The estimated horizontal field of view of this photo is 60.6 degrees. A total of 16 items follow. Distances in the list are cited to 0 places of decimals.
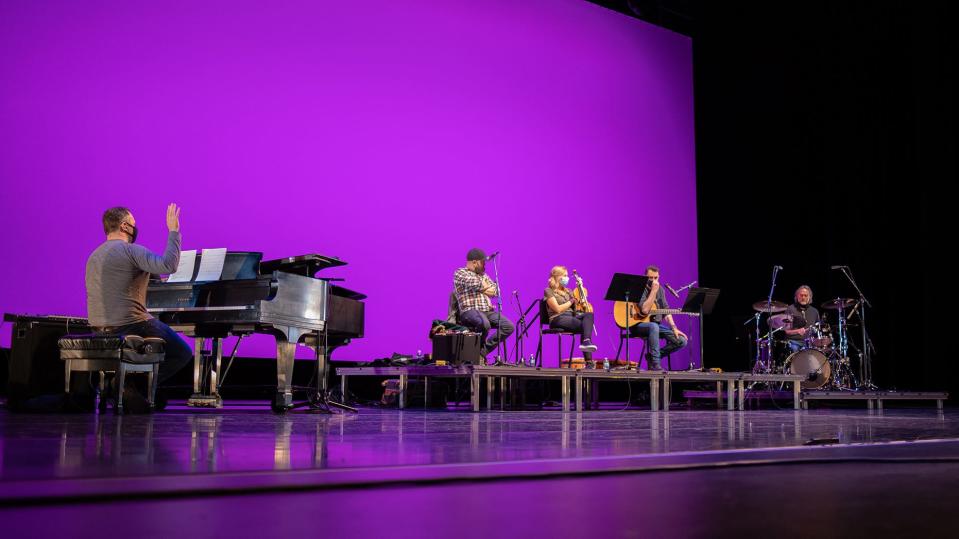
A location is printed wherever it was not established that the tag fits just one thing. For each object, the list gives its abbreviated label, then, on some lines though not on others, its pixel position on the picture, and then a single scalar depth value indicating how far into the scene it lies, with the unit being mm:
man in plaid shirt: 6285
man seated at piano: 4086
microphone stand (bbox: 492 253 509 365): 5973
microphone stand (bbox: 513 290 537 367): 6785
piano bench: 3895
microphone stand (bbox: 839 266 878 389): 7707
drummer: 7940
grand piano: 4363
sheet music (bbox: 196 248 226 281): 4602
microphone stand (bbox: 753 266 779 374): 7547
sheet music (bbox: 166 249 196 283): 4751
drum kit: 7668
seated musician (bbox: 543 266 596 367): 6719
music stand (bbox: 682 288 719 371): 6973
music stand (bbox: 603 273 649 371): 6238
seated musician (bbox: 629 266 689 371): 7223
